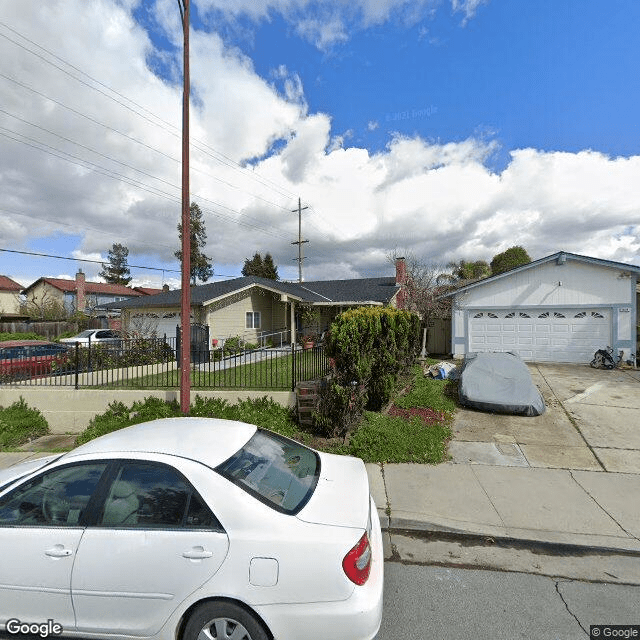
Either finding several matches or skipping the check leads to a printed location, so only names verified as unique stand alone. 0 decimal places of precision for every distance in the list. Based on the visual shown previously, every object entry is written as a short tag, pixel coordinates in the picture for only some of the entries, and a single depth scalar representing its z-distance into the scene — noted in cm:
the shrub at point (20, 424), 709
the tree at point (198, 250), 4203
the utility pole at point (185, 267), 674
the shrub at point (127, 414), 704
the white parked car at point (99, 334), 1878
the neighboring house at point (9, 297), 4303
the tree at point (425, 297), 1698
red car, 873
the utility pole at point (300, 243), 3082
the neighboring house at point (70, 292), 3922
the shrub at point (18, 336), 2331
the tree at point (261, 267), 4175
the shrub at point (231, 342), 1644
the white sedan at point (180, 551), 204
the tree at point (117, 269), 5894
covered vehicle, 751
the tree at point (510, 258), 4019
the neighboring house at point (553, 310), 1385
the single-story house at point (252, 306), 1739
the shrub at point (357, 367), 628
